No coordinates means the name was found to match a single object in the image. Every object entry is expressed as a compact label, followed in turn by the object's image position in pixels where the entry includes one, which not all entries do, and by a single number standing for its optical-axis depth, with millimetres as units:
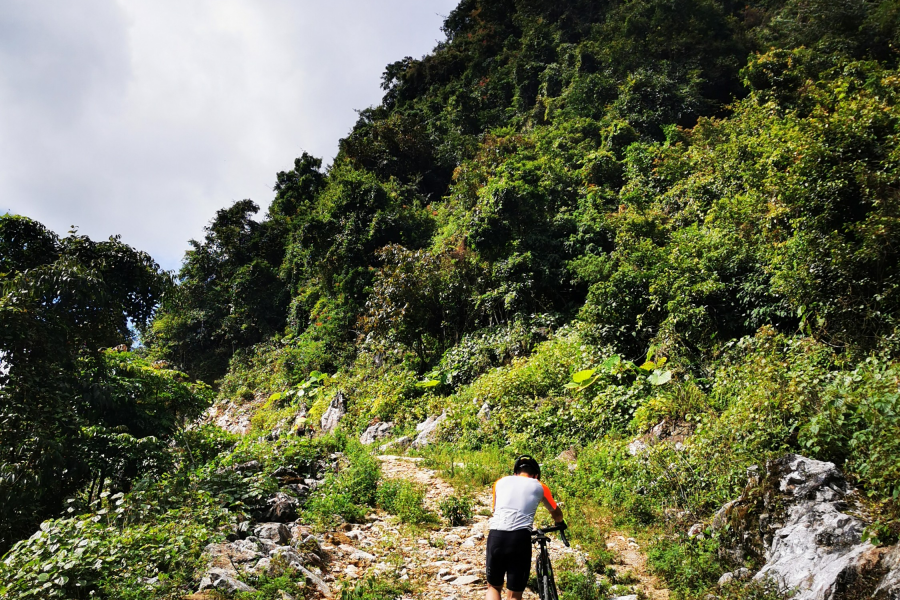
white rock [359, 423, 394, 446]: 13649
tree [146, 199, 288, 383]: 29109
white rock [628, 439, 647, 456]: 7960
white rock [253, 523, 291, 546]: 5758
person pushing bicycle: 4039
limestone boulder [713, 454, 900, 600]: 3889
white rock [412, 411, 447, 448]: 12080
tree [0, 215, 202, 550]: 6219
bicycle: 4223
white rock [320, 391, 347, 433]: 15822
